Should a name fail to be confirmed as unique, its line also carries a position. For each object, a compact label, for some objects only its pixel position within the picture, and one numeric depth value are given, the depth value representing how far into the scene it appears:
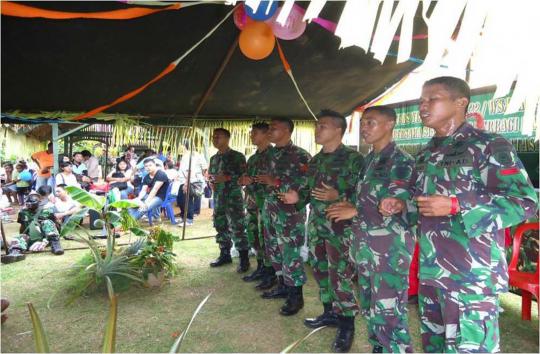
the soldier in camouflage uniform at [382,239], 2.18
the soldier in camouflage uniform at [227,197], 4.75
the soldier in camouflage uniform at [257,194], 4.24
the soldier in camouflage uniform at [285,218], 3.45
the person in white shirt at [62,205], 6.50
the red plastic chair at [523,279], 2.84
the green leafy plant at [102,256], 4.00
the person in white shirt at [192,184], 8.23
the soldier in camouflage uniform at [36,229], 5.66
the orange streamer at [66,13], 2.41
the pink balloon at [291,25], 3.06
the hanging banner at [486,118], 3.62
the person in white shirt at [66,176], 6.85
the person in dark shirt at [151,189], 7.40
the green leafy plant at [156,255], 4.16
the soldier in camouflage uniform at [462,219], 1.66
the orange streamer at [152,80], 3.65
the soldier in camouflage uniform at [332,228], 2.77
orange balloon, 3.24
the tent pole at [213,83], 3.86
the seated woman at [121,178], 8.30
